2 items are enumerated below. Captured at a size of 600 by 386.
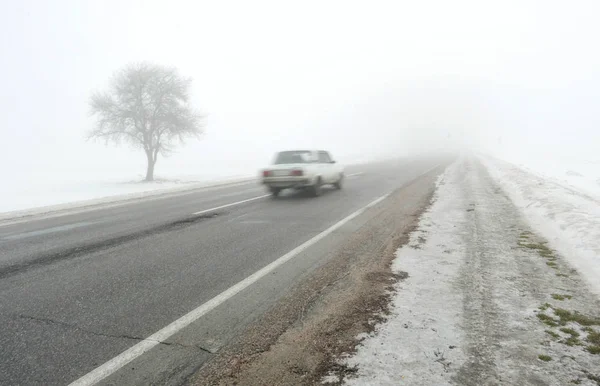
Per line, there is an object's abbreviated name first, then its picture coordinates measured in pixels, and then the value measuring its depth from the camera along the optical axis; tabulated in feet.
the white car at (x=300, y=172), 35.47
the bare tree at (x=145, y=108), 93.56
